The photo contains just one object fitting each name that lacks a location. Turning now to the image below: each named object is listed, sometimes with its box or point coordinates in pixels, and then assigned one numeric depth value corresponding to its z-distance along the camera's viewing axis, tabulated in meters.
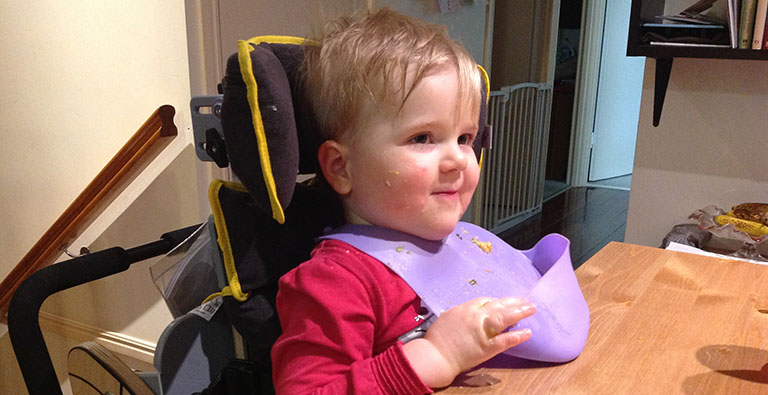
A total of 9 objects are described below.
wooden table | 0.58
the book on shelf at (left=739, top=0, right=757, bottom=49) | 1.42
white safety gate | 3.54
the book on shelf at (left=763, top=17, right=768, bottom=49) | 1.40
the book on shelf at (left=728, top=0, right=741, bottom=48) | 1.42
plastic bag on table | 1.45
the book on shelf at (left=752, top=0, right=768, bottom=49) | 1.40
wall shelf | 1.45
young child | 0.57
